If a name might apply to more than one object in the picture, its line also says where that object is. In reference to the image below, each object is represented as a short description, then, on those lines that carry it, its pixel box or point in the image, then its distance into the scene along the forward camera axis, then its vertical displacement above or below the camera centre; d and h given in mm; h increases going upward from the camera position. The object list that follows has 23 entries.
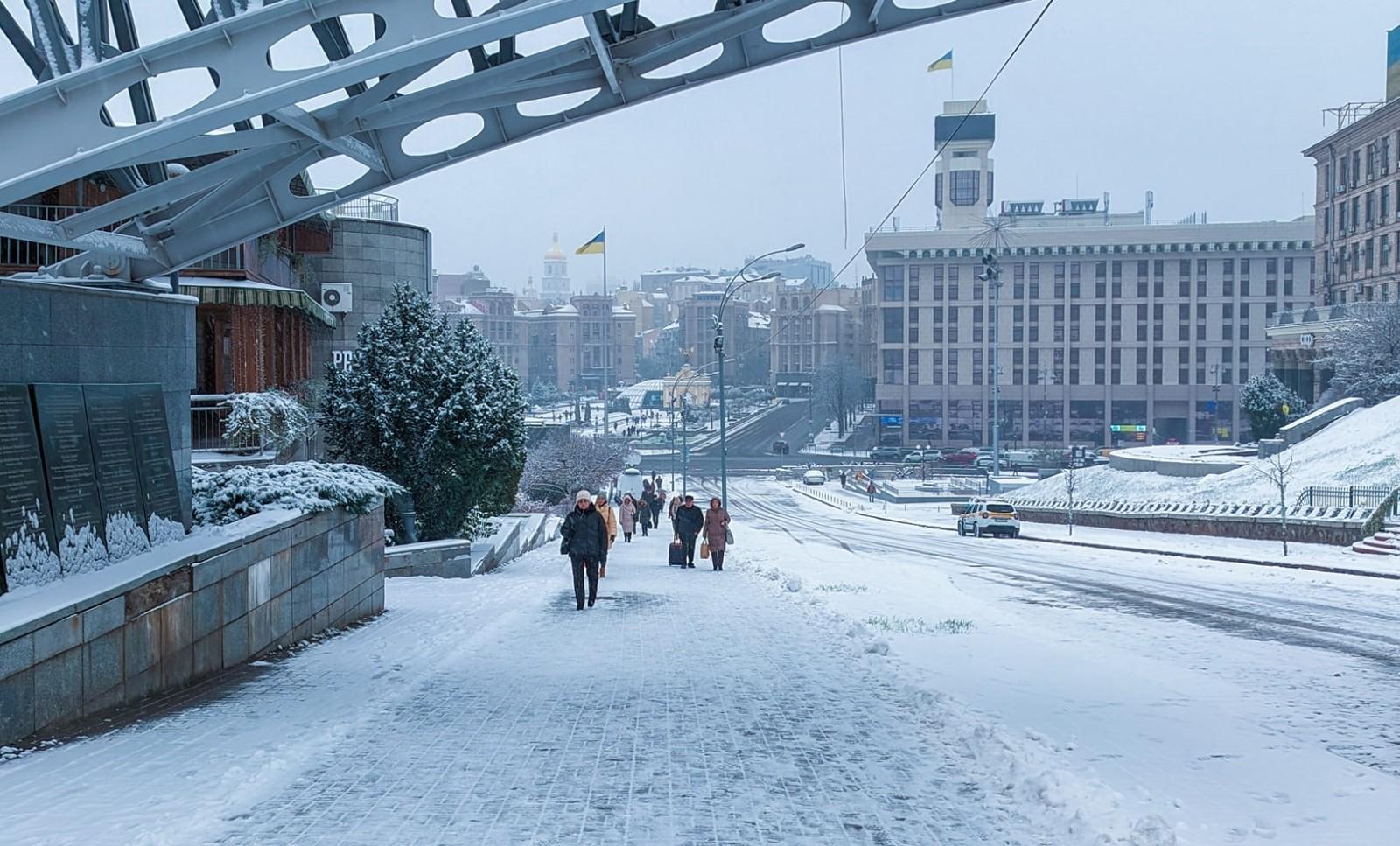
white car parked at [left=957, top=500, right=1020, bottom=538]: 44188 -4406
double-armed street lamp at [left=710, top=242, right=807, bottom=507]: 35188 +1497
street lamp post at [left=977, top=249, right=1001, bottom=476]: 59281 +5559
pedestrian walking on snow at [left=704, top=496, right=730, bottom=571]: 23812 -2548
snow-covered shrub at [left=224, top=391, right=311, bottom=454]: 18875 -347
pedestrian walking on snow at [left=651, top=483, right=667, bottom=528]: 41219 -3701
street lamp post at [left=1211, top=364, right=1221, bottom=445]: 110375 -1433
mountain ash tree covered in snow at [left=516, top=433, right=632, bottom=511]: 61969 -3798
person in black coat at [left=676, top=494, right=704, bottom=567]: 23672 -2378
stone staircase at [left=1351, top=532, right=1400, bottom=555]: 27719 -3368
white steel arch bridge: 9602 +2532
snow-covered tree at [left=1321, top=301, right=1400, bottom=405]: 52750 +1375
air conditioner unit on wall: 37906 +2882
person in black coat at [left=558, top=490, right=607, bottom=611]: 16188 -1806
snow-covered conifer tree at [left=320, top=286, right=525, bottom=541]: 24609 -358
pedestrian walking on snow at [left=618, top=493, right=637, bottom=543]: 33750 -3197
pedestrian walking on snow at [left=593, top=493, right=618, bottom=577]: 21731 -2591
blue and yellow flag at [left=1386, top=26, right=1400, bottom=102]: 63875 +15878
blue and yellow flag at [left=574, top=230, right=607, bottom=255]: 70281 +8132
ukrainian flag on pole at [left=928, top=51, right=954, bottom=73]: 65088 +16823
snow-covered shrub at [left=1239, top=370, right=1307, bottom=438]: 59438 -701
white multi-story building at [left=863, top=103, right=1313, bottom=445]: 112000 +5625
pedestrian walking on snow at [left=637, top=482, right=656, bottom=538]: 39156 -3426
